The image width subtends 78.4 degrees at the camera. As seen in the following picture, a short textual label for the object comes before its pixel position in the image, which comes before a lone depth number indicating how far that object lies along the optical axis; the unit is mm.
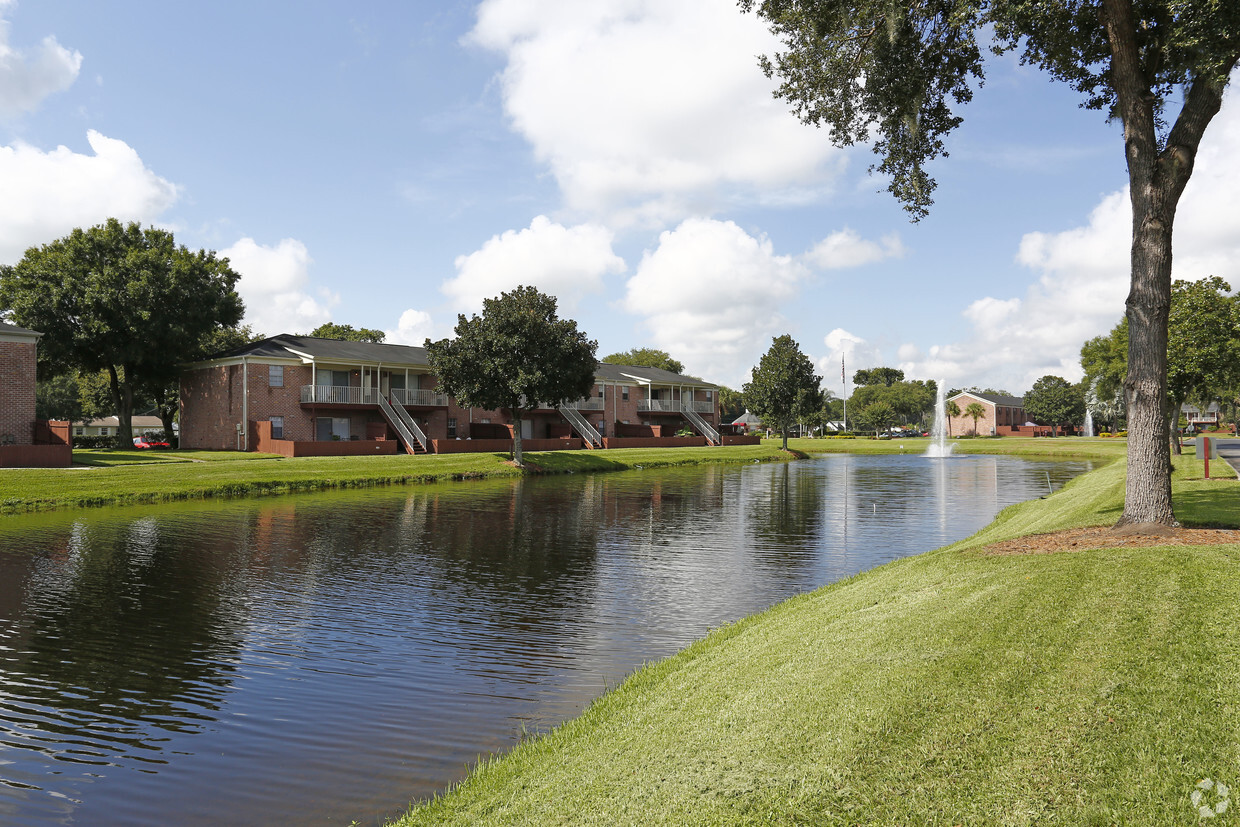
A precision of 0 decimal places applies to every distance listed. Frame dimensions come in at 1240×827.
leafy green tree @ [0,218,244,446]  45594
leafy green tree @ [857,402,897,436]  123062
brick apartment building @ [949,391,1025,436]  126562
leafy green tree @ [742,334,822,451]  63375
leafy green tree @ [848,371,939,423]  147500
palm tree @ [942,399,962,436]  131750
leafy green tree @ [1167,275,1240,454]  25484
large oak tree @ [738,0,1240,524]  11273
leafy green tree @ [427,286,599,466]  42156
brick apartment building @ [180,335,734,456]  47562
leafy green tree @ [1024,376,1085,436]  118312
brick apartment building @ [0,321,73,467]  36406
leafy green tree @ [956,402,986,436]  127188
